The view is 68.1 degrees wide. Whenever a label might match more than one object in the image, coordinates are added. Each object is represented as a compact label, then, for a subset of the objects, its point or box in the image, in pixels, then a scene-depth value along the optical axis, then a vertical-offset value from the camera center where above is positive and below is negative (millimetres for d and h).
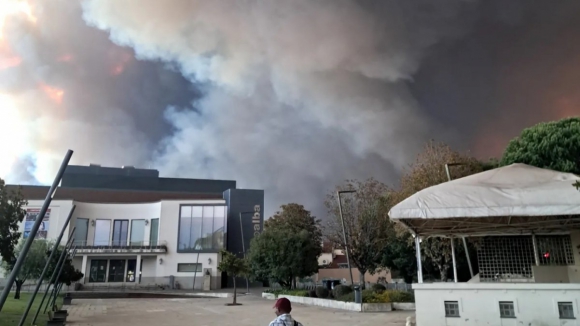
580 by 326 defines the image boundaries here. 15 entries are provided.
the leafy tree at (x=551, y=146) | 22438 +6593
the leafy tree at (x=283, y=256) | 34781 +1389
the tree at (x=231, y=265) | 28469 +571
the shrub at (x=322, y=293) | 26317 -1169
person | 4742 -444
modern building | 54406 +5086
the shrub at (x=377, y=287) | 24648 -809
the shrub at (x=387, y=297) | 21078 -1141
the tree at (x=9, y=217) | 19391 +2595
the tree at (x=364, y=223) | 30938 +3515
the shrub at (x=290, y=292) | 29453 -1367
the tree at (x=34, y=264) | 34125 +862
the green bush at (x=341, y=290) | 24547 -942
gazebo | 11586 +1313
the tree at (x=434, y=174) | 23000 +5235
